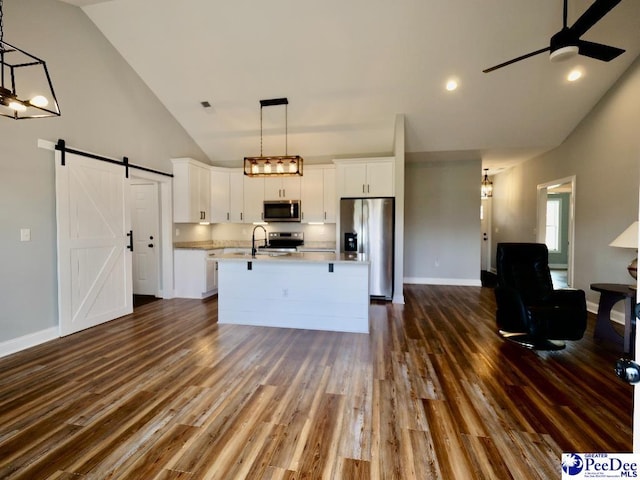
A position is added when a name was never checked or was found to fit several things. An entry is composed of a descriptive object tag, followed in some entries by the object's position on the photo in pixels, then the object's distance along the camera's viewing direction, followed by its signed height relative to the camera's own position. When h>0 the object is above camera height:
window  9.51 +0.26
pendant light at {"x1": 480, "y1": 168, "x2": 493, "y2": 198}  8.18 +1.20
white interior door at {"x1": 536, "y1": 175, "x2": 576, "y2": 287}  5.06 +0.41
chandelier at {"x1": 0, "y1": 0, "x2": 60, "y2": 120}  3.00 +1.51
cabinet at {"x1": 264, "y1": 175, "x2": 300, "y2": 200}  5.93 +0.82
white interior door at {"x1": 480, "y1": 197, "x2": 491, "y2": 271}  8.81 -0.03
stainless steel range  6.16 -0.20
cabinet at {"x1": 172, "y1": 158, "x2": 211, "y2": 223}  5.32 +0.70
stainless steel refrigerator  5.07 -0.06
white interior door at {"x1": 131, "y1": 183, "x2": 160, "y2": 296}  5.32 -0.15
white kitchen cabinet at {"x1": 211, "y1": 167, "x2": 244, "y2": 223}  6.04 +0.70
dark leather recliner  2.90 -0.74
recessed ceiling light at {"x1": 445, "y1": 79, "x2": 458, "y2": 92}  4.30 +2.07
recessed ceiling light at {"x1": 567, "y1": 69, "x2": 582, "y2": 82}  4.08 +2.11
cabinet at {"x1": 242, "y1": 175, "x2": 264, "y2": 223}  6.06 +0.64
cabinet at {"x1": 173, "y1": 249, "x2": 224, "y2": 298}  5.31 -0.76
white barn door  3.47 -0.17
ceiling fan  2.54 +1.63
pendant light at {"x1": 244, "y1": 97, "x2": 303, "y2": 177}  3.83 +0.83
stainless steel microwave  5.80 +0.37
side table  2.94 -0.84
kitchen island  3.65 -0.76
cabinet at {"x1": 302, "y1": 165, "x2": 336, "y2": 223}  5.80 +0.69
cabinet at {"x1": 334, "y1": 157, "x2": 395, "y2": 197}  5.24 +0.93
